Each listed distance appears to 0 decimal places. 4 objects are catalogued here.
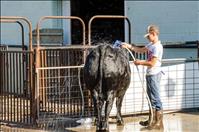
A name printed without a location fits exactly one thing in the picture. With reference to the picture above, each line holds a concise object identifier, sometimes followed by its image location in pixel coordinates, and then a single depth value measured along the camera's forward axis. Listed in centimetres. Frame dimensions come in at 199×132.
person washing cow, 1195
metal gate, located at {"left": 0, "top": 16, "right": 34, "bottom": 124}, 1260
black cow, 1098
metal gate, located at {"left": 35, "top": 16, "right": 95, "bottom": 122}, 1280
